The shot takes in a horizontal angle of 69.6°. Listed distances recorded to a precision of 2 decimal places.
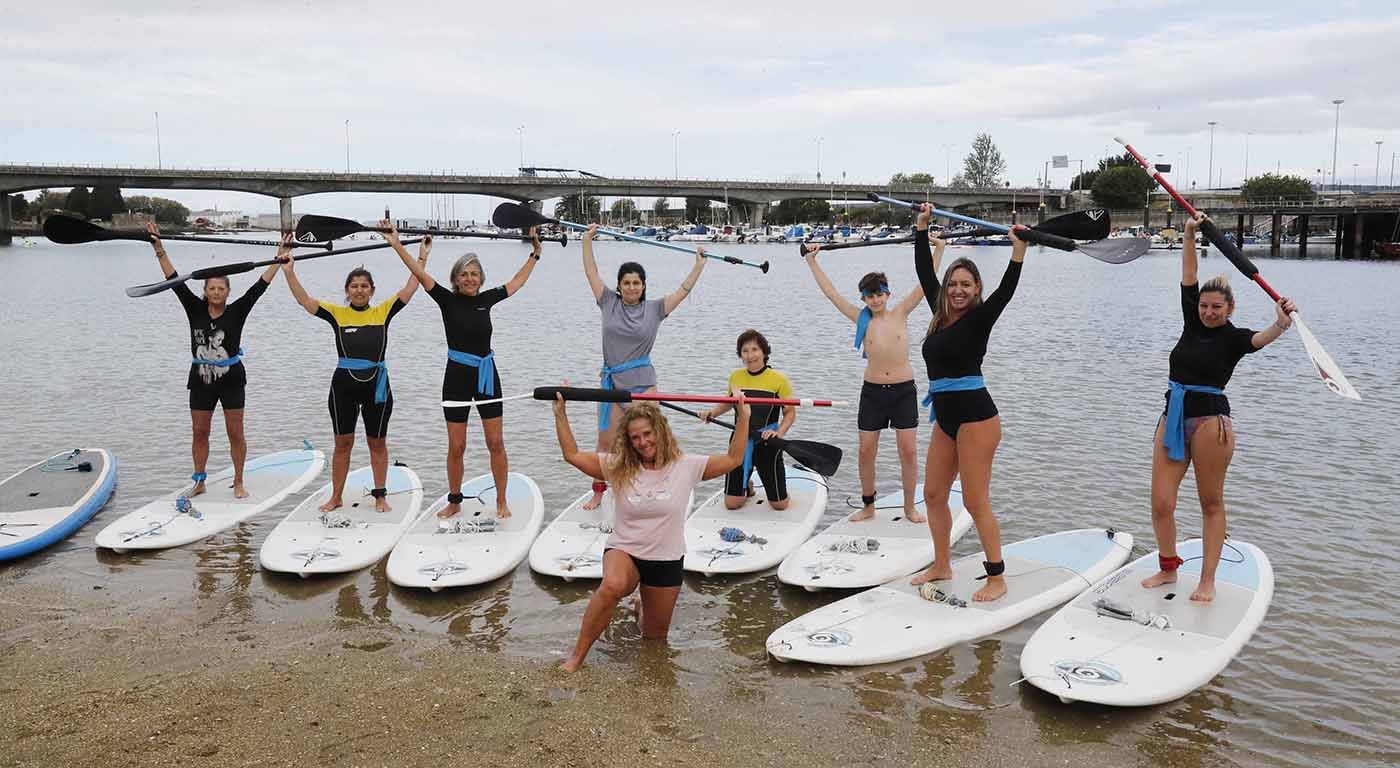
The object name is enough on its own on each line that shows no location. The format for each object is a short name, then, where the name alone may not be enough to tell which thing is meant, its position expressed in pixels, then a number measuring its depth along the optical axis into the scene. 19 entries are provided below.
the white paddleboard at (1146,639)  5.00
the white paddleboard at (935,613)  5.48
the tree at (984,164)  137.25
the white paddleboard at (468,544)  6.58
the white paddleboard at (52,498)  7.36
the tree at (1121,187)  97.00
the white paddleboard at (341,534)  6.83
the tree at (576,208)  111.97
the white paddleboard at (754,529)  6.94
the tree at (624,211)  158.52
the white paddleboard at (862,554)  6.55
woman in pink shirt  5.17
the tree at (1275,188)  105.75
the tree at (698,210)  143.88
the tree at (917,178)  141.88
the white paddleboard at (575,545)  6.75
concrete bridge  64.44
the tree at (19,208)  106.00
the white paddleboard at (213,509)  7.34
